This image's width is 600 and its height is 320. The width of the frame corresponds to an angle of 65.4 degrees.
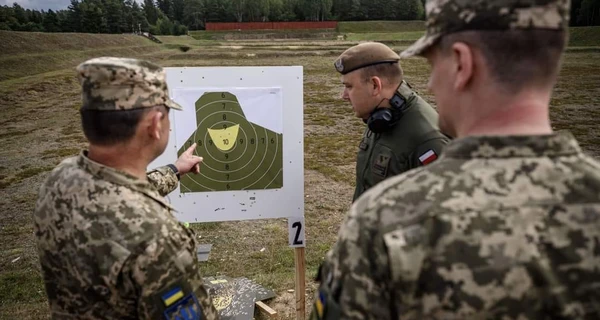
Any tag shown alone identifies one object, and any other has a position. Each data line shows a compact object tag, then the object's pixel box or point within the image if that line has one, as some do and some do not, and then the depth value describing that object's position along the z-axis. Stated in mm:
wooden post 3791
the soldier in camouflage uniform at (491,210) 1094
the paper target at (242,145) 3691
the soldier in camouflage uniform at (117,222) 1690
